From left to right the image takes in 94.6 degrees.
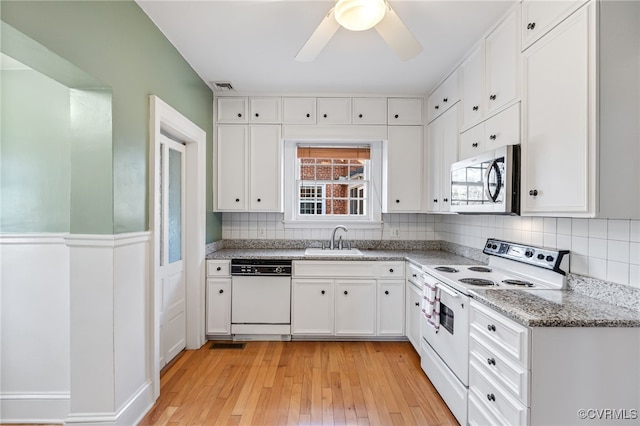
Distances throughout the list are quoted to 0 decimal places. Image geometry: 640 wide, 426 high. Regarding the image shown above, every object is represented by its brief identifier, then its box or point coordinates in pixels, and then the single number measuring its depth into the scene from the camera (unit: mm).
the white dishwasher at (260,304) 3039
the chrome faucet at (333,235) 3404
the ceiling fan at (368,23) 1456
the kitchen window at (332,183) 3637
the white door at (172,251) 2490
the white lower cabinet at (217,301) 3039
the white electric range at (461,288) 1844
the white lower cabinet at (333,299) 3031
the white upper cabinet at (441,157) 2742
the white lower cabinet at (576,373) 1304
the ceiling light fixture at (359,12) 1452
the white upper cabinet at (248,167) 3348
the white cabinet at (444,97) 2697
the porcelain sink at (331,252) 3113
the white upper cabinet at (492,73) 1896
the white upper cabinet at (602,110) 1366
